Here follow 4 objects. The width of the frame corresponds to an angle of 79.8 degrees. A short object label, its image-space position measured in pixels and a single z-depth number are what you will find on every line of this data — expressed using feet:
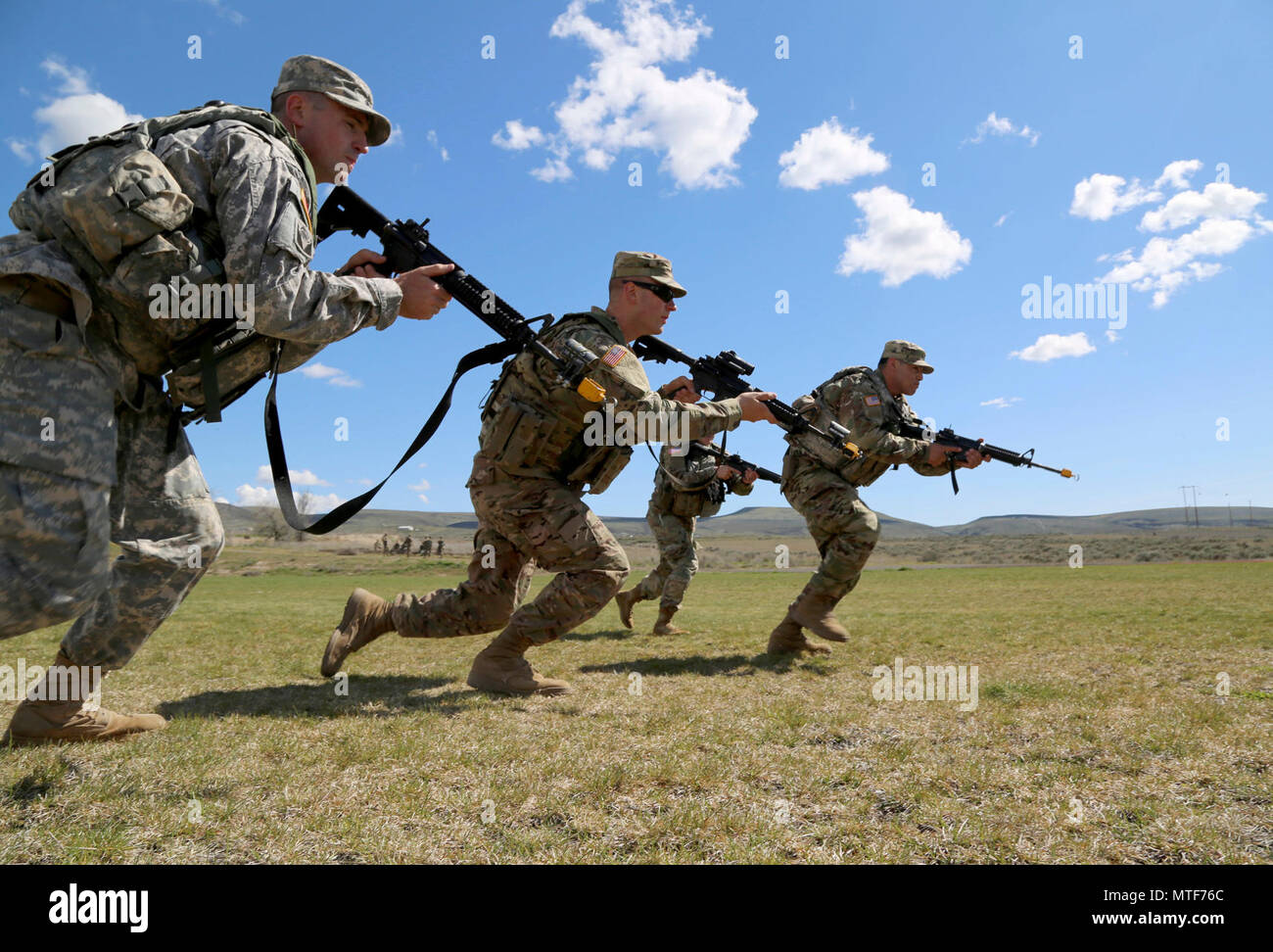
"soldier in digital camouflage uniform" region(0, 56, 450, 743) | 7.71
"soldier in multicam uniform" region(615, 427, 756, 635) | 29.81
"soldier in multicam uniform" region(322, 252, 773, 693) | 15.52
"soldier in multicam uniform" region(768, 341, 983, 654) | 21.67
